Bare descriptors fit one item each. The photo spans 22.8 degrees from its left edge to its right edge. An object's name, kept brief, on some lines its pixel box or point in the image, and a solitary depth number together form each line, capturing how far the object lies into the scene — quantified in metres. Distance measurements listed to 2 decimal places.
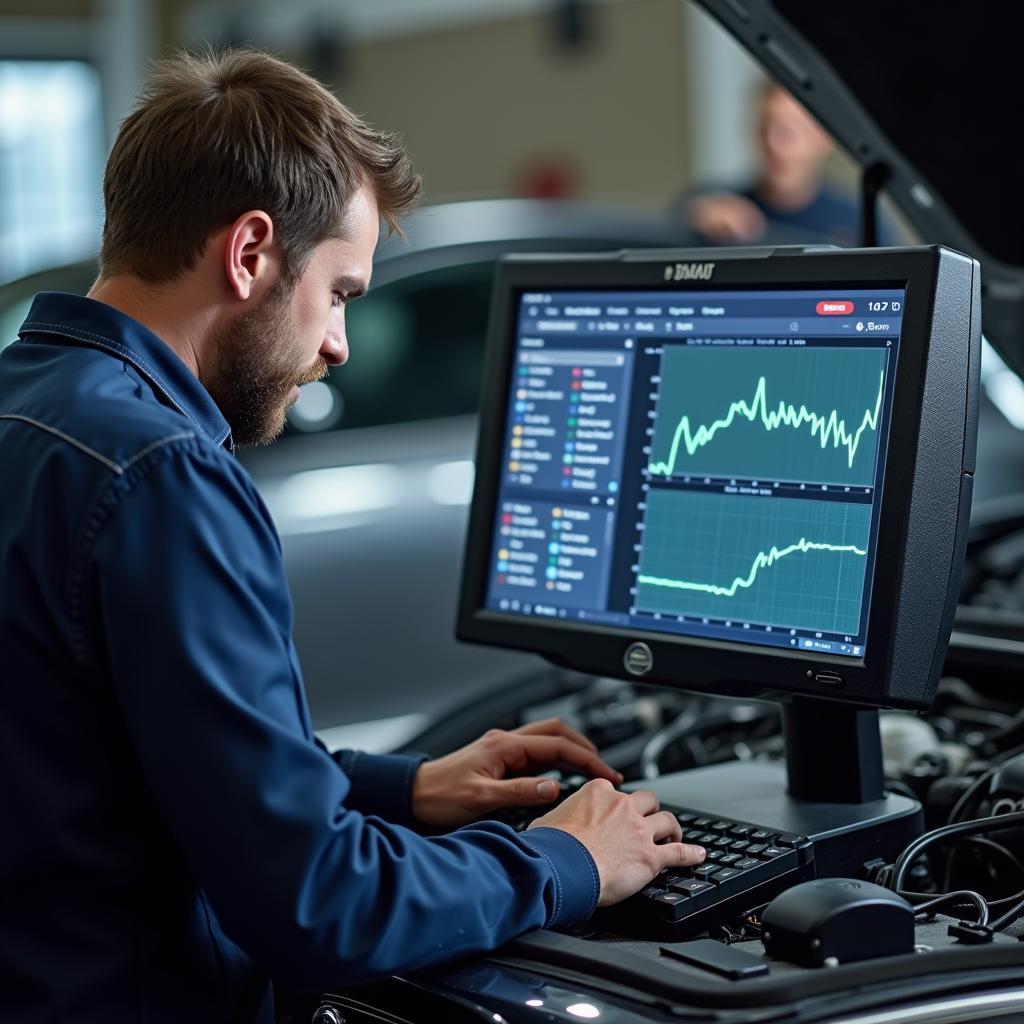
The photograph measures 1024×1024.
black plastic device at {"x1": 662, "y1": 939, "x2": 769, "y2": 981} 1.62
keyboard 1.74
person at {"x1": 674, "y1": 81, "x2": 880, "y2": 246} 5.21
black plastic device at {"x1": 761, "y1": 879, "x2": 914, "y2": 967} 1.64
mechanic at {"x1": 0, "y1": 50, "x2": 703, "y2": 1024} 1.60
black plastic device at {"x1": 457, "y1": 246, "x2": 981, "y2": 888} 1.84
